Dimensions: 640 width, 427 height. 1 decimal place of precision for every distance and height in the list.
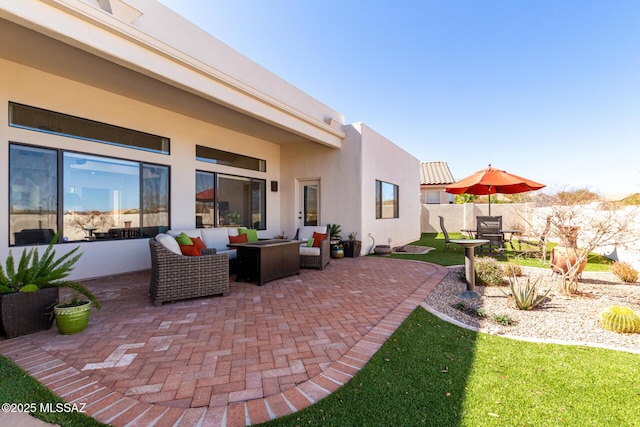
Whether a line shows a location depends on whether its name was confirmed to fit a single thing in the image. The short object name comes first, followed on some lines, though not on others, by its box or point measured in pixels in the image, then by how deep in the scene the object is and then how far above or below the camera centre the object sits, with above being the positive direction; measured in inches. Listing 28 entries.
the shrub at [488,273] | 206.2 -44.0
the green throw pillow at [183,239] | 216.6 -20.1
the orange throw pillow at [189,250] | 208.5 -26.8
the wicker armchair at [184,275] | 163.3 -37.2
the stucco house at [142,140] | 166.4 +70.2
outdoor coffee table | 211.0 -36.7
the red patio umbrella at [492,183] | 315.3 +33.4
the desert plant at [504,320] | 137.1 -52.0
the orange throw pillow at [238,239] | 276.8 -24.9
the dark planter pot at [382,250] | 355.3 -46.1
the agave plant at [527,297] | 155.7 -46.5
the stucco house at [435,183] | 813.2 +83.5
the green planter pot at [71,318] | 121.5 -44.7
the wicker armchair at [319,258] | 264.8 -42.5
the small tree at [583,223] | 175.3 -6.7
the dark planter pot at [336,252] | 331.6 -45.8
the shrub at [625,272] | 214.4 -45.6
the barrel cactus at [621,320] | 125.5 -48.1
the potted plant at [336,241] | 331.9 -33.4
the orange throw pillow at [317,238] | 280.3 -24.9
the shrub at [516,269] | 217.8 -45.0
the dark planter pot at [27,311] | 118.3 -42.0
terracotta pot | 210.8 -34.3
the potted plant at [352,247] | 336.8 -39.9
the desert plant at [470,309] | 149.1 -52.9
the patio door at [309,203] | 382.9 +13.8
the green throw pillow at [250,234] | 291.3 -21.3
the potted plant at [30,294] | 119.1 -35.1
